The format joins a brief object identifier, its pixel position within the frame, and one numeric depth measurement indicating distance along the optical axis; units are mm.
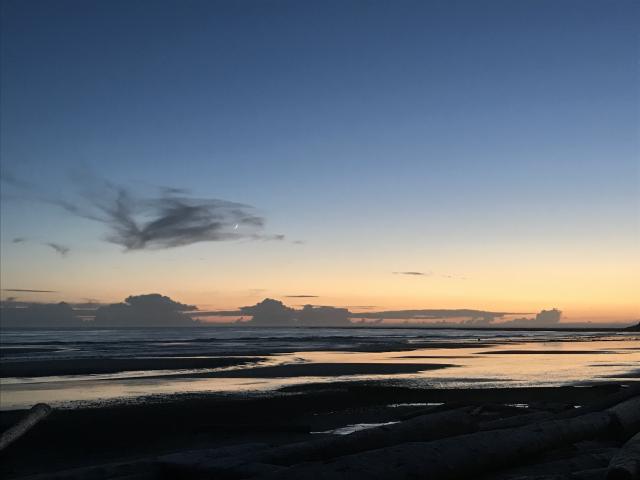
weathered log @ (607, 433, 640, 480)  5410
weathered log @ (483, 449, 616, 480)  6715
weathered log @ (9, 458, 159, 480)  6389
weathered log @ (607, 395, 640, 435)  9242
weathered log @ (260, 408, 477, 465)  6948
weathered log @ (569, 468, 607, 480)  5762
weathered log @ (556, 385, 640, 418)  9848
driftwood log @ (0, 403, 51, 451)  9774
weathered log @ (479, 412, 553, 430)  9134
